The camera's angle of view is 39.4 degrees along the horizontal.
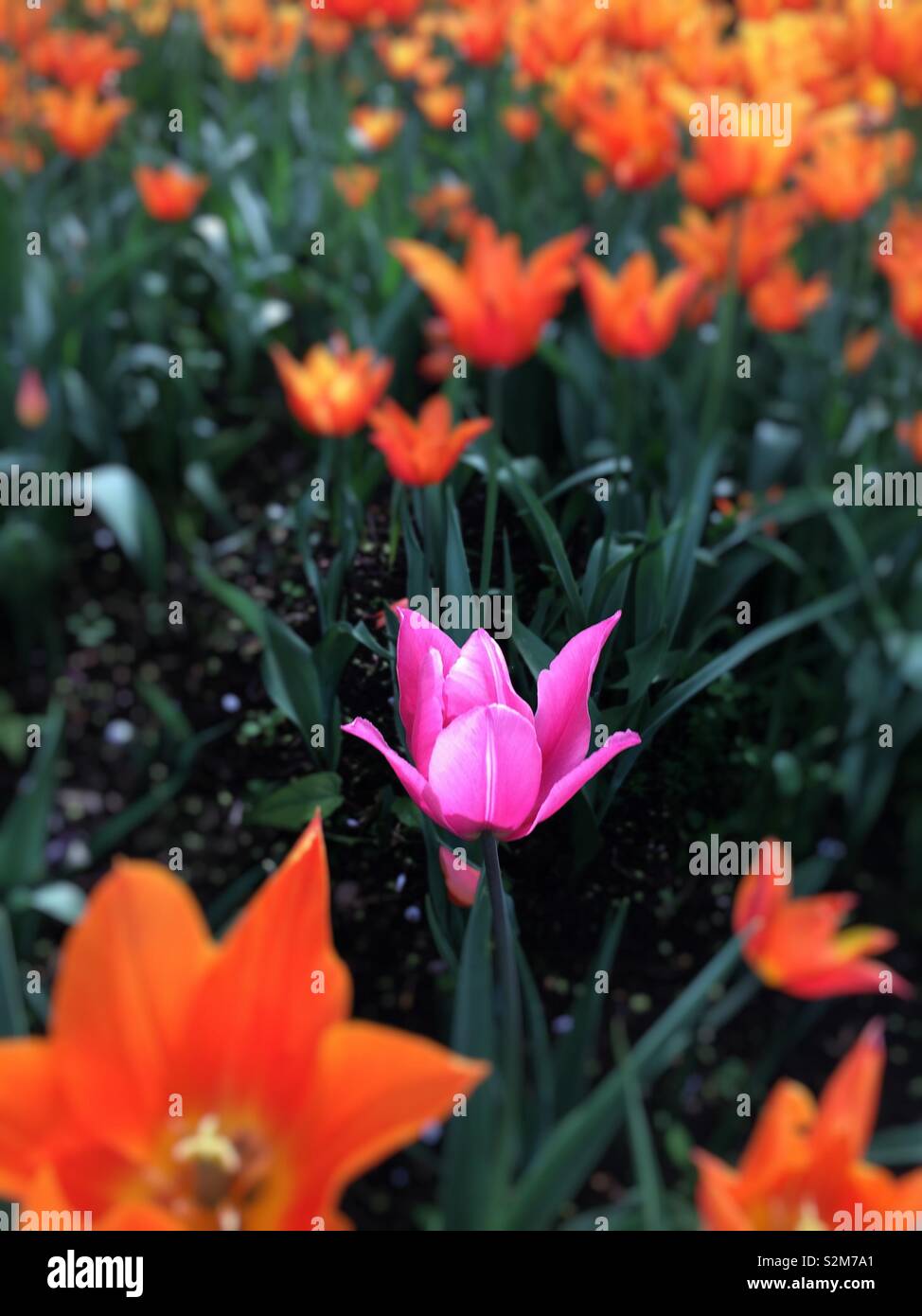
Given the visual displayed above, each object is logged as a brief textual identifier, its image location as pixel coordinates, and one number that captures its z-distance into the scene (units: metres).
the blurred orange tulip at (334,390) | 0.65
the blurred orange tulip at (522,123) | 1.47
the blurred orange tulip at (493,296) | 0.73
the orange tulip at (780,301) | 1.13
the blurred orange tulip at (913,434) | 0.87
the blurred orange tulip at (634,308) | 0.81
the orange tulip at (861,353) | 1.13
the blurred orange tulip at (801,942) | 0.39
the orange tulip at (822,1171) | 0.29
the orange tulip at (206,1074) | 0.24
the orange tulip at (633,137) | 1.08
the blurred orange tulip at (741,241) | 1.02
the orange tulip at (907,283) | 0.94
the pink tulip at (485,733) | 0.34
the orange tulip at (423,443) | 0.46
